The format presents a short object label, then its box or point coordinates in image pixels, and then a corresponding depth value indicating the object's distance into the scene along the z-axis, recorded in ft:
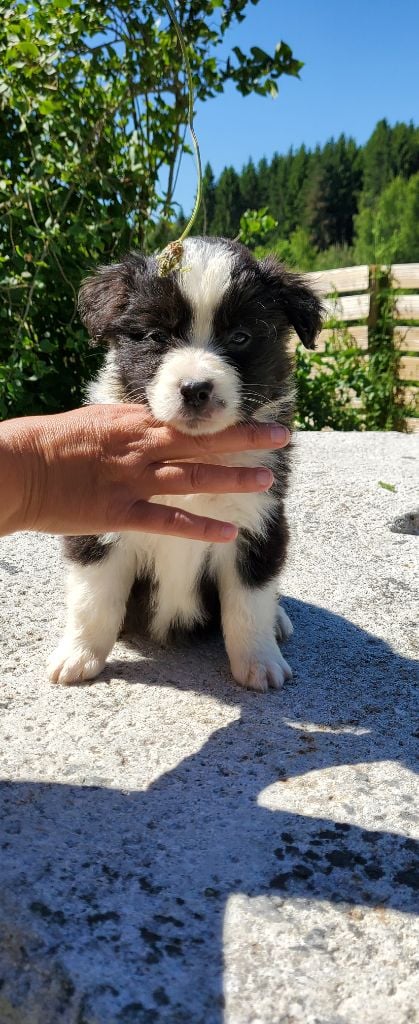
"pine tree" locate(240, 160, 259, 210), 159.43
